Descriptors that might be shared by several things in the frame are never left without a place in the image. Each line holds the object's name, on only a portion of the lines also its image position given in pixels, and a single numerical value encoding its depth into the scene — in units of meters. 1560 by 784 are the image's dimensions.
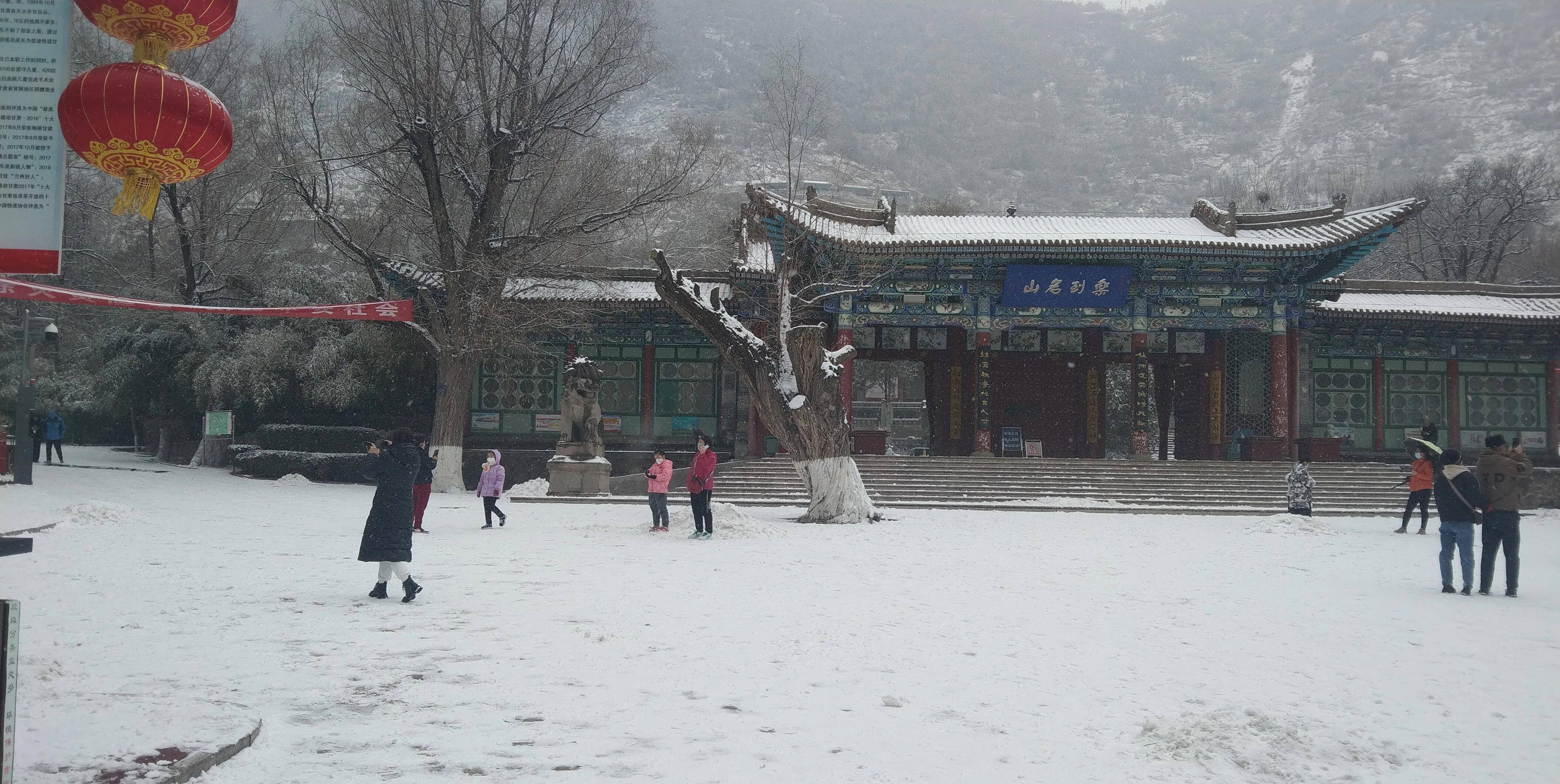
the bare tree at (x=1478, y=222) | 32.84
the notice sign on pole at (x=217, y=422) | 21.94
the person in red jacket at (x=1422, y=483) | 12.94
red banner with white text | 8.12
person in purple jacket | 12.30
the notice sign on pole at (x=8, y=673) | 2.79
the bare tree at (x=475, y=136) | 17.36
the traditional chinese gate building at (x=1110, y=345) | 20.20
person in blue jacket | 21.34
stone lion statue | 16.84
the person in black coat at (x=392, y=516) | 6.98
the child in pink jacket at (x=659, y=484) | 12.05
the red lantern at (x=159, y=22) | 4.05
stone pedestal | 16.75
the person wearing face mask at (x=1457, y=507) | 8.13
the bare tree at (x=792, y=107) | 15.01
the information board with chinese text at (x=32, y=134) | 3.40
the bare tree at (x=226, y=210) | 22.75
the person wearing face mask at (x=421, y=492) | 10.91
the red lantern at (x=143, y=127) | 3.84
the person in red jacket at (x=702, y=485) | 11.27
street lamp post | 15.59
